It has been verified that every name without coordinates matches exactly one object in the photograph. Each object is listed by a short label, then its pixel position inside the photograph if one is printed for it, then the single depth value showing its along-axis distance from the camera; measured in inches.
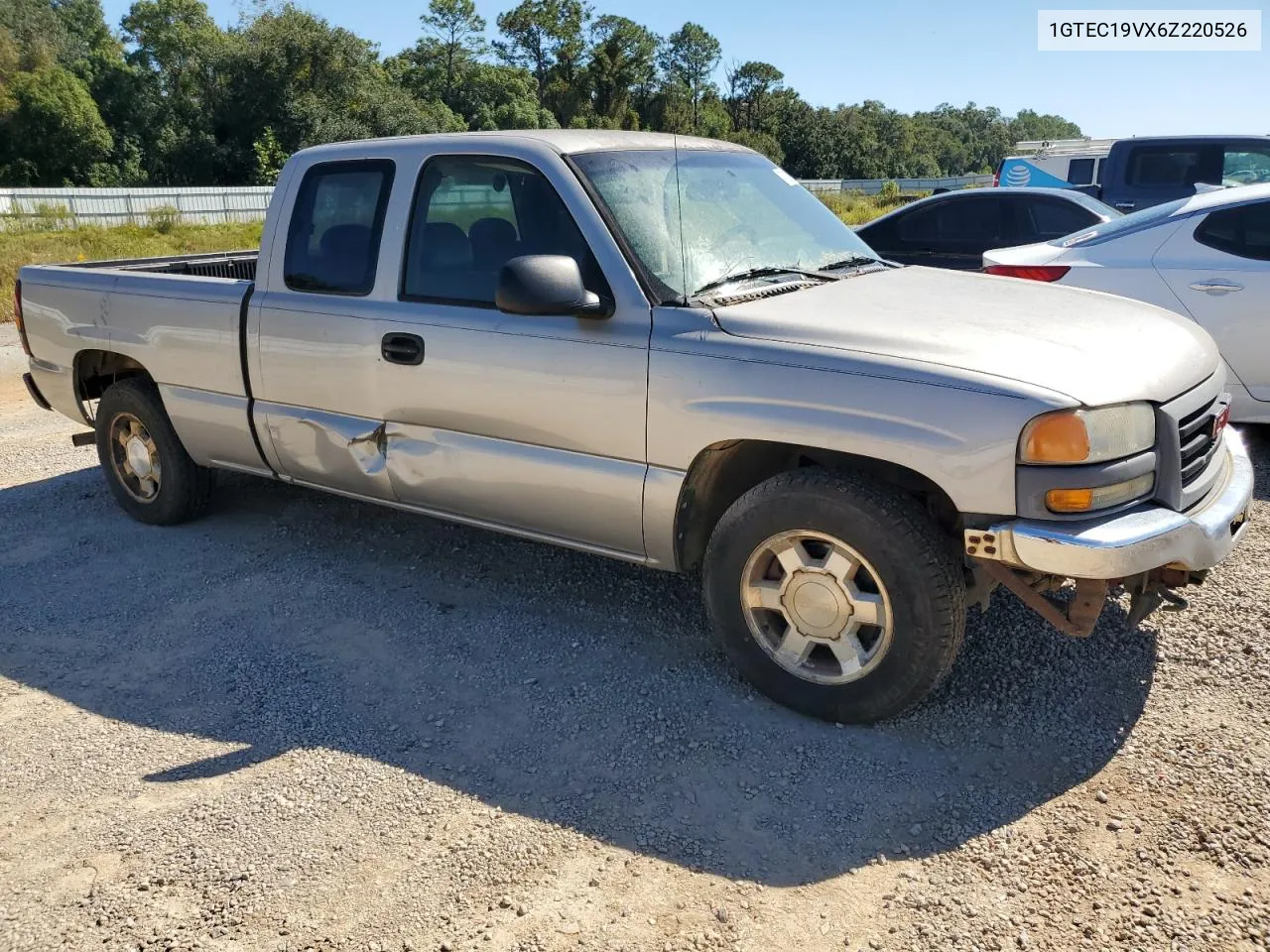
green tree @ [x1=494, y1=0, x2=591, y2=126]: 3757.4
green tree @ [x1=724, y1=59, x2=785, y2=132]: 3612.2
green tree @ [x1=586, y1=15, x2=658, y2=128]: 3607.3
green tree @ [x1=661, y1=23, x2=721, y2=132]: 4116.6
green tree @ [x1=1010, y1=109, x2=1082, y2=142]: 6224.9
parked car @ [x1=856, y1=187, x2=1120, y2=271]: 362.6
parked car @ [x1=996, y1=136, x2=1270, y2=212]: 451.8
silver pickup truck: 120.6
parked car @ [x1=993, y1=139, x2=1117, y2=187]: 755.1
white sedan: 229.8
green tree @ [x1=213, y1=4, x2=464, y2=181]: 2220.7
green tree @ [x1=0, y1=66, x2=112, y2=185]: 2116.1
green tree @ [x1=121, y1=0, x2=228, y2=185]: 2230.6
